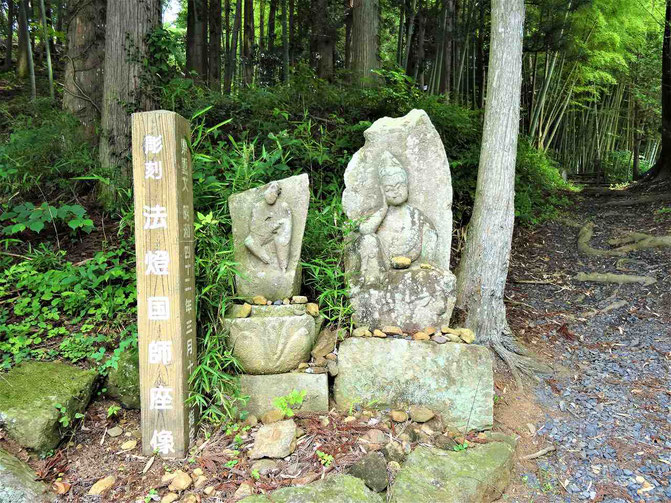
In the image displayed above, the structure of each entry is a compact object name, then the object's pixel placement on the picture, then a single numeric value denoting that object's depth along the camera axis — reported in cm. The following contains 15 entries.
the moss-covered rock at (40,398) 262
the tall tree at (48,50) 746
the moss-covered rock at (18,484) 230
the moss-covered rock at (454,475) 231
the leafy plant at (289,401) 278
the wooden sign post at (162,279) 252
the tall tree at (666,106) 927
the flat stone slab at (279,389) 293
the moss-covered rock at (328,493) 221
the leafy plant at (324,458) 249
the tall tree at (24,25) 1017
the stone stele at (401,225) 316
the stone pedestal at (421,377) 295
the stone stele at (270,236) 318
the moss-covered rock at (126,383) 310
